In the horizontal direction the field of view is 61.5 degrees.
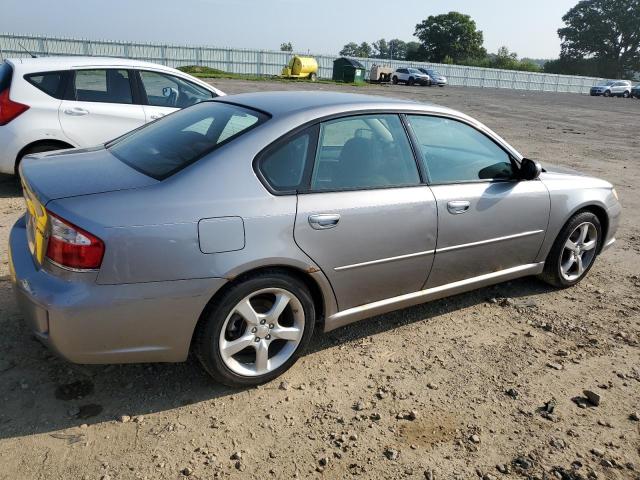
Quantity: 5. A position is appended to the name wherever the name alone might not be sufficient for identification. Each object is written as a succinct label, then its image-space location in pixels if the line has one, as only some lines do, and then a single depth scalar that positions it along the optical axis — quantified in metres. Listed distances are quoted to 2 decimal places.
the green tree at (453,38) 83.25
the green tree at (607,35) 83.25
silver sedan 2.52
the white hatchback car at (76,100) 5.86
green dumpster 40.56
